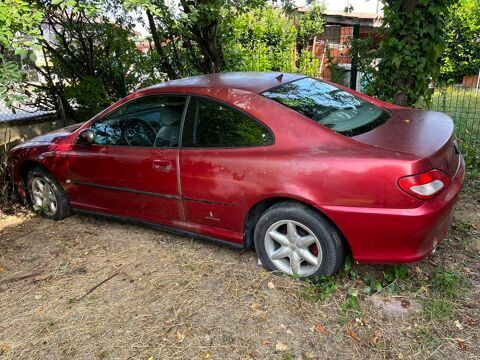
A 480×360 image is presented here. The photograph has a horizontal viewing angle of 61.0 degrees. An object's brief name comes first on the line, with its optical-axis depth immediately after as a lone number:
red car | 2.55
